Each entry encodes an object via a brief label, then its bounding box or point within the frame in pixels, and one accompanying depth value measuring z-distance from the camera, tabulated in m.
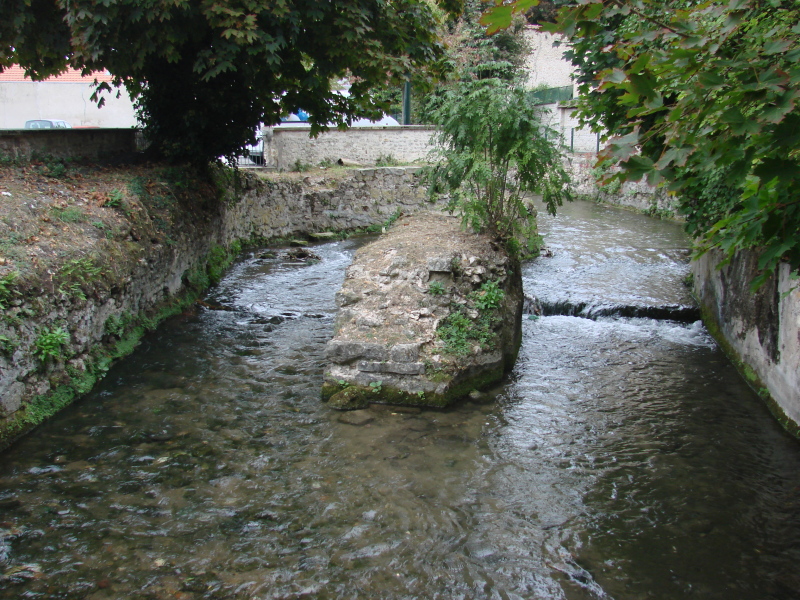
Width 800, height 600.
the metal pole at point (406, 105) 26.72
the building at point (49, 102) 24.48
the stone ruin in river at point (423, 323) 6.77
